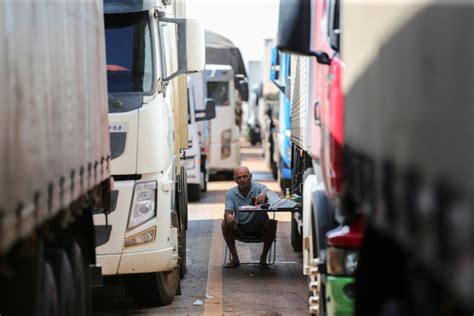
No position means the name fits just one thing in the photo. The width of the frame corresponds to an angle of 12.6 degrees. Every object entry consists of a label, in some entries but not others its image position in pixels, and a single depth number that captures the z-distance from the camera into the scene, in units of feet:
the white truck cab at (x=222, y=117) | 176.22
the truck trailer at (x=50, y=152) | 29.85
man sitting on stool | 84.32
